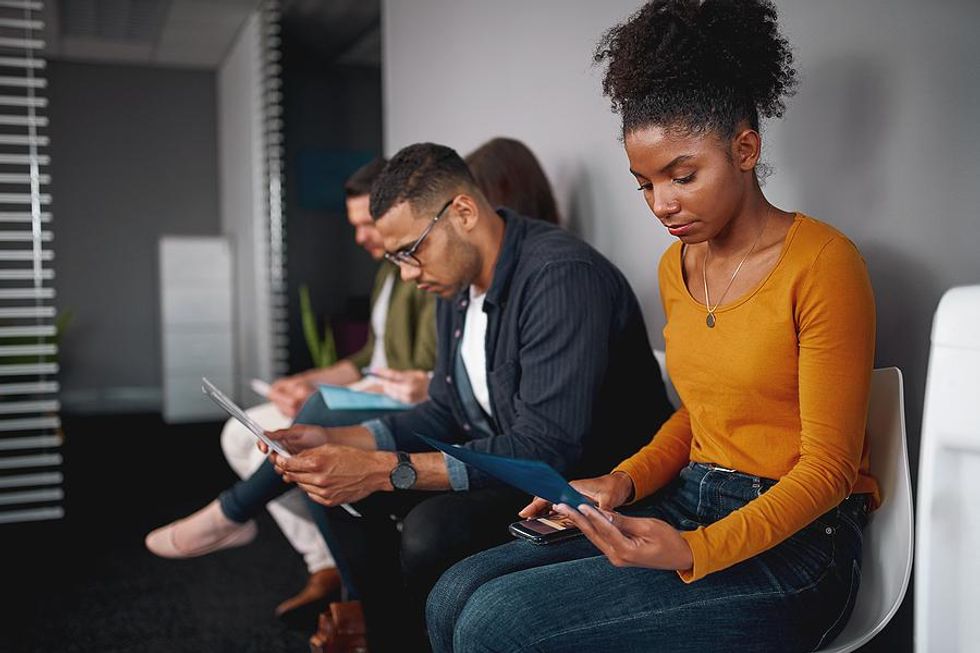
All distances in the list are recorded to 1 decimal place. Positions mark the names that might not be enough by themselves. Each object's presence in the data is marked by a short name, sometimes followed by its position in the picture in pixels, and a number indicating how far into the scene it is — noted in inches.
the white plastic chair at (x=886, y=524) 49.9
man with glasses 64.1
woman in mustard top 45.2
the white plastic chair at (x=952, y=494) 42.4
